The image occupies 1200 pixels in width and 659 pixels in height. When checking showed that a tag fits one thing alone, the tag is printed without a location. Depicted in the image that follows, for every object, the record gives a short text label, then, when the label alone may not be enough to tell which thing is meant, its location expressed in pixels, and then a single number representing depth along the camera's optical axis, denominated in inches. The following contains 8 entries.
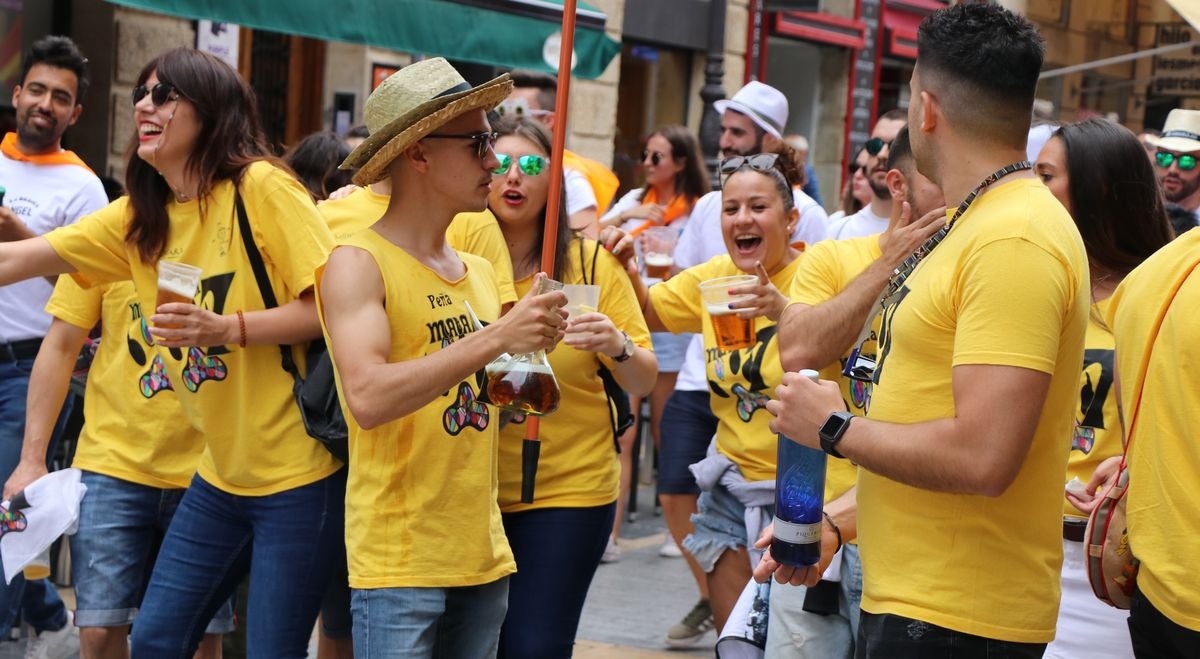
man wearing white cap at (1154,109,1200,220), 296.8
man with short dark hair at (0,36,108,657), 239.9
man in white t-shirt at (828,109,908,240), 272.1
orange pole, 155.3
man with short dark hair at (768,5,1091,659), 107.2
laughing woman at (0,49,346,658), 167.2
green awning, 312.3
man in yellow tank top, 139.2
